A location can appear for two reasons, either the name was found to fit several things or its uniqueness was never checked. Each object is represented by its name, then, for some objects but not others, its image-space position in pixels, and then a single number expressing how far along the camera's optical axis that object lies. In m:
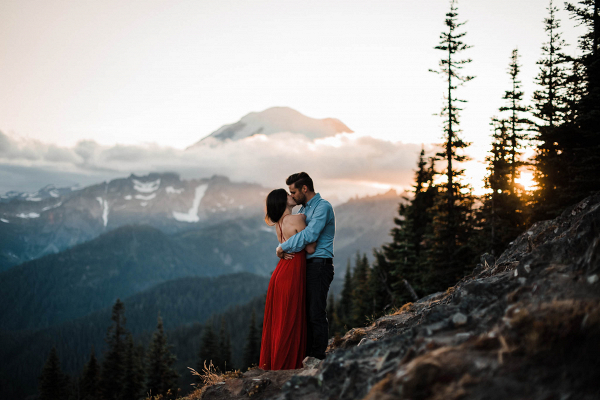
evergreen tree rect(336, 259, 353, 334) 70.00
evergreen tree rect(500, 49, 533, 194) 31.63
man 7.02
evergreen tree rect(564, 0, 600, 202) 17.27
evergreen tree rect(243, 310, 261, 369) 59.06
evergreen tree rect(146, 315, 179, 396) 42.88
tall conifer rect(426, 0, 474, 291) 26.02
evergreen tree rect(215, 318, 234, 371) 60.19
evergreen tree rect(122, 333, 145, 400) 47.47
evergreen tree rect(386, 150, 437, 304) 30.52
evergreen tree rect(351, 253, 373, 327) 38.41
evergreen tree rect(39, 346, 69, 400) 53.34
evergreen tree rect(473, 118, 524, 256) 24.97
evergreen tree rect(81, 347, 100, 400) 53.16
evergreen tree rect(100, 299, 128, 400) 50.64
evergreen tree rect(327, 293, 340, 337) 62.48
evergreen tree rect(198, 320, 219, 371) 56.31
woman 7.00
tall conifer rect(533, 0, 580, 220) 19.72
